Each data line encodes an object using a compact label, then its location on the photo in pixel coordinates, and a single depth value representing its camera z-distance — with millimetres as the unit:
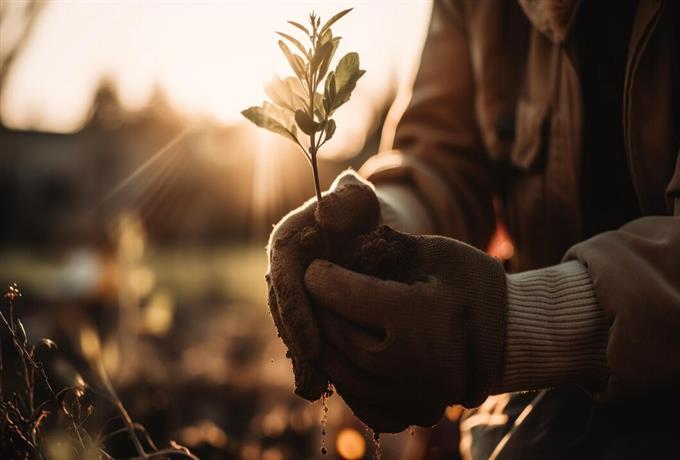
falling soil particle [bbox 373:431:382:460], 749
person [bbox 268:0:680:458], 713
